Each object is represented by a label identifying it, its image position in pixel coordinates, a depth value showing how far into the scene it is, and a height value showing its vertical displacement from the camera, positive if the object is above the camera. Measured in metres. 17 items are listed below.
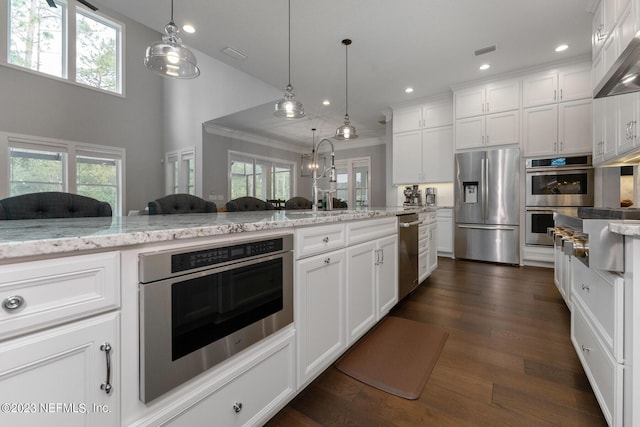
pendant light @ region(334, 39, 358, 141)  3.25 +0.99
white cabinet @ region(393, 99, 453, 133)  4.70 +1.75
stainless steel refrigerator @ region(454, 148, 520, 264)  3.87 +0.11
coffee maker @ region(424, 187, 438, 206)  4.79 +0.32
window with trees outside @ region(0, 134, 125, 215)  4.71 +0.87
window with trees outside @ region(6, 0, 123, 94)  4.74 +3.29
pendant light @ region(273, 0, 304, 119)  2.66 +1.05
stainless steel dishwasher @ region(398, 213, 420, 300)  2.27 -0.36
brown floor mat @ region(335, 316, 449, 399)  1.43 -0.88
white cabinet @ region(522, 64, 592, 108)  3.51 +1.71
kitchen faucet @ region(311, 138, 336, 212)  2.26 +0.19
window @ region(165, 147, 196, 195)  6.64 +1.07
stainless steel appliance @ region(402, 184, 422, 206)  4.80 +0.31
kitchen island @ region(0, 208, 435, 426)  0.54 -0.28
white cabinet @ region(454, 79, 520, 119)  3.96 +1.74
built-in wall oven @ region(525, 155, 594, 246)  3.45 +0.31
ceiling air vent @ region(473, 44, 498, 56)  3.32 +2.03
